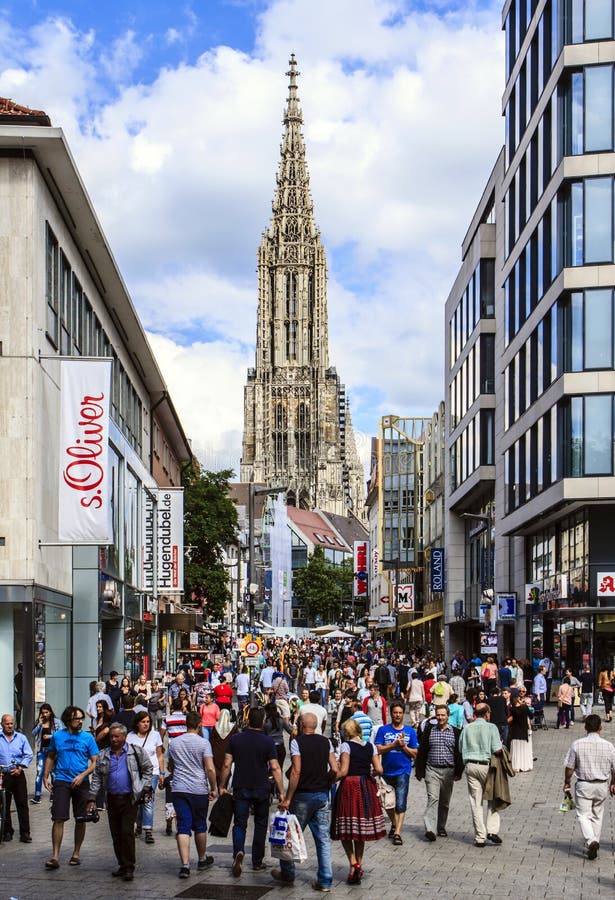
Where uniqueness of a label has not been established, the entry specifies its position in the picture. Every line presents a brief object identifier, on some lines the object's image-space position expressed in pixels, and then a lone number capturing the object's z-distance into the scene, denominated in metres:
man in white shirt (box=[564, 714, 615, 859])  13.60
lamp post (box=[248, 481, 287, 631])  41.06
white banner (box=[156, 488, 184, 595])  46.66
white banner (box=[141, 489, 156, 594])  45.12
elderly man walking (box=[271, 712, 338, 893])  12.33
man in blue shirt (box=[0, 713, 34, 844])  14.85
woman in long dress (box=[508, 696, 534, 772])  22.94
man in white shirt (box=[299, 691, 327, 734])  15.09
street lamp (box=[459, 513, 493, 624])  44.33
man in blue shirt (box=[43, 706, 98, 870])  13.41
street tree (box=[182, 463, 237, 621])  65.06
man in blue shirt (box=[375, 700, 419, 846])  15.16
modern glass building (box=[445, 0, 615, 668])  37.97
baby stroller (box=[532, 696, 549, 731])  32.50
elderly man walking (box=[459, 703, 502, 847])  14.96
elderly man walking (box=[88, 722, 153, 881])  12.66
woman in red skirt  12.41
